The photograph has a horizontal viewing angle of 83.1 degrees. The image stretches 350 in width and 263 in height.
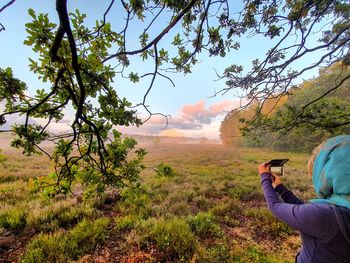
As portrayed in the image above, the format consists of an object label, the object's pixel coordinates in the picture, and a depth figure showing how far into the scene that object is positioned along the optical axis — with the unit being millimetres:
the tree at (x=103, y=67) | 2043
